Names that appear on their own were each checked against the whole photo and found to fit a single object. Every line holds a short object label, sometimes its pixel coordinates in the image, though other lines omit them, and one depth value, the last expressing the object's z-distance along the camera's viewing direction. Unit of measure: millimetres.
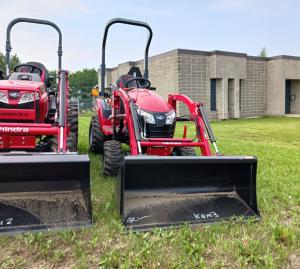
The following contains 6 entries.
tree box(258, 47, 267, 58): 75625
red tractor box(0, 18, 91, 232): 2945
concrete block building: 21062
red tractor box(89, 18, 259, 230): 3170
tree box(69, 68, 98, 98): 74062
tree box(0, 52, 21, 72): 32231
